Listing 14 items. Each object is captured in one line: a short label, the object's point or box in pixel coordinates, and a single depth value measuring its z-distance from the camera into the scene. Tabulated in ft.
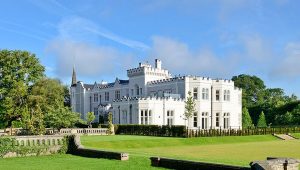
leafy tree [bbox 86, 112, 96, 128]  170.50
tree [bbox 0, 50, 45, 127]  170.40
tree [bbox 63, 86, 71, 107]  274.87
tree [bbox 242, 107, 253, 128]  223.63
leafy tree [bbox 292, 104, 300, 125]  223.30
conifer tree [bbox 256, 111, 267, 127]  232.41
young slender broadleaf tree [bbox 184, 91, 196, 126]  160.56
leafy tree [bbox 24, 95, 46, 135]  127.85
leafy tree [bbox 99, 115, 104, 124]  201.36
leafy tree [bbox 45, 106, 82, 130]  155.26
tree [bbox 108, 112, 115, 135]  153.48
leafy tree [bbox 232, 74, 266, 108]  342.64
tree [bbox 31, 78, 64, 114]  187.73
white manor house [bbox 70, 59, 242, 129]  168.25
